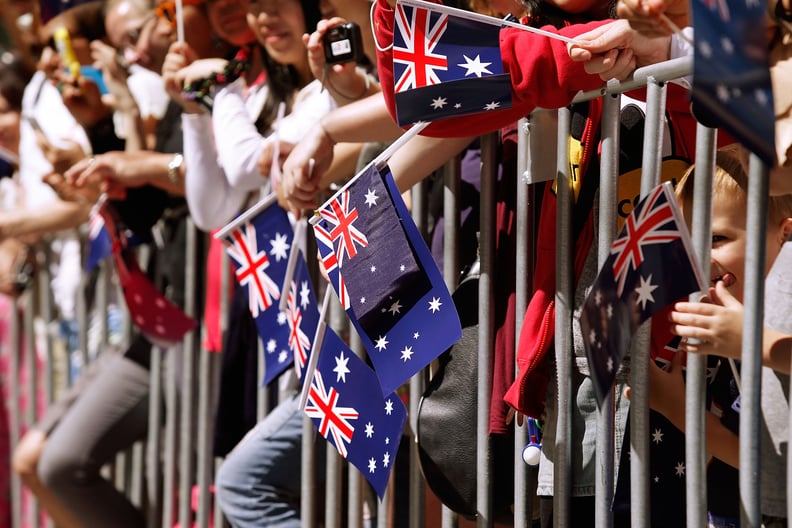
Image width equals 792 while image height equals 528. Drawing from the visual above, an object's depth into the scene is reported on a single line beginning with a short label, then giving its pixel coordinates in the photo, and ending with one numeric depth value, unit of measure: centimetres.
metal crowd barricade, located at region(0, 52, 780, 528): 431
